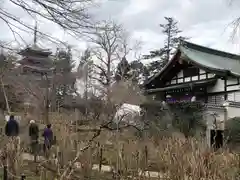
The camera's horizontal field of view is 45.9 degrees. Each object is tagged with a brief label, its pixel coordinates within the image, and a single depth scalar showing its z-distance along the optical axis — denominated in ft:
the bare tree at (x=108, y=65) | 86.89
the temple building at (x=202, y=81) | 53.14
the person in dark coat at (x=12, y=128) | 29.68
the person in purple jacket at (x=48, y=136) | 25.26
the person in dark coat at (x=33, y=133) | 31.46
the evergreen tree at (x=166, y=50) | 102.35
